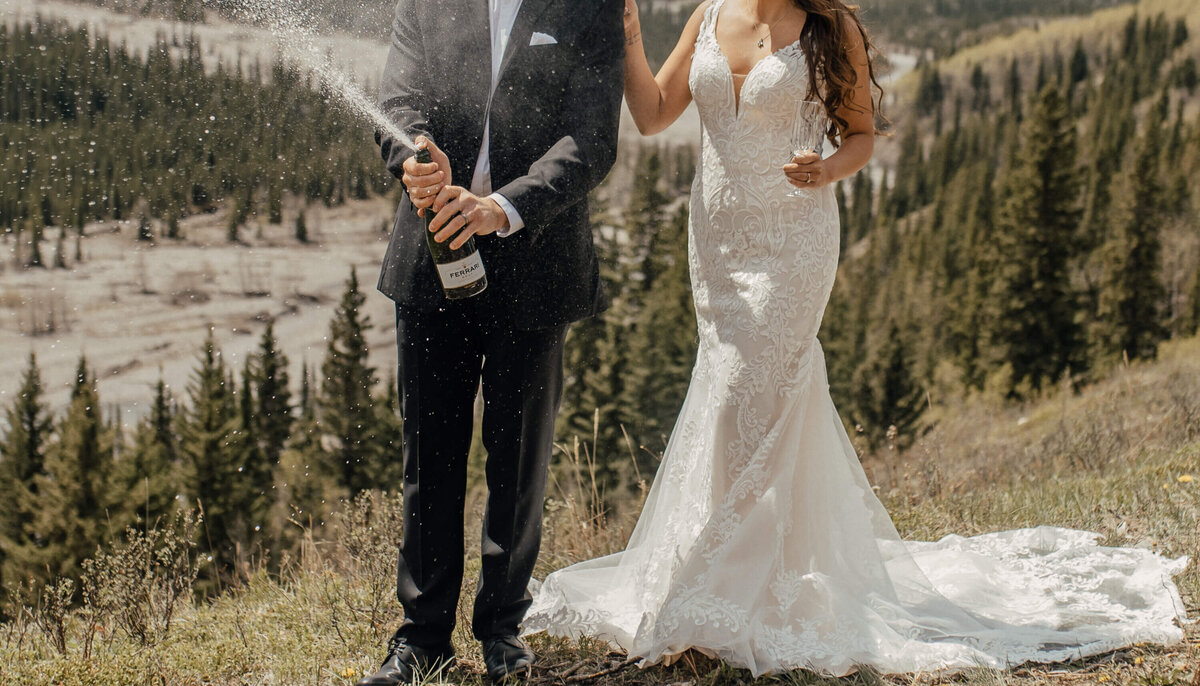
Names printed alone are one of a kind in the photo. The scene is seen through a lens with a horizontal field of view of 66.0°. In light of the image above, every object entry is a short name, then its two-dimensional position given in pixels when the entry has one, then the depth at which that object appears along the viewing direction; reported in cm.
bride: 338
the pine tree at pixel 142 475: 4172
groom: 289
